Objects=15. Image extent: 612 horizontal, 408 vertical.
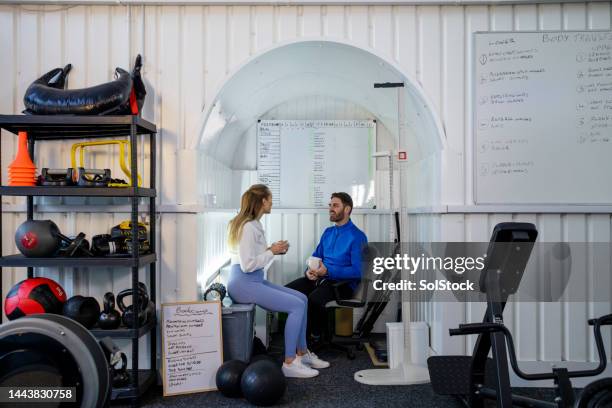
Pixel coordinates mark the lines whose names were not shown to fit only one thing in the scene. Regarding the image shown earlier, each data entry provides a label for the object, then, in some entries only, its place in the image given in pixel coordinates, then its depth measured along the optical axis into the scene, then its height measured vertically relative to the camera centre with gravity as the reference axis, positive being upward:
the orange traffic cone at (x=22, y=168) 2.46 +0.27
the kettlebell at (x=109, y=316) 2.48 -0.64
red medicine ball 2.33 -0.51
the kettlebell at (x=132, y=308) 2.47 -0.61
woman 2.94 -0.52
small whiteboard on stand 2.65 -0.90
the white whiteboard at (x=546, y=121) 2.79 +0.61
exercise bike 1.78 -0.59
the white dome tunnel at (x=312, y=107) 2.93 +0.97
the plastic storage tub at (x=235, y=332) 2.85 -0.86
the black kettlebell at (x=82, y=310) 2.42 -0.60
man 3.48 -0.50
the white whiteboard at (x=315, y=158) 4.29 +0.56
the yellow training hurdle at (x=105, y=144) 2.65 +0.41
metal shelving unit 2.41 +0.11
